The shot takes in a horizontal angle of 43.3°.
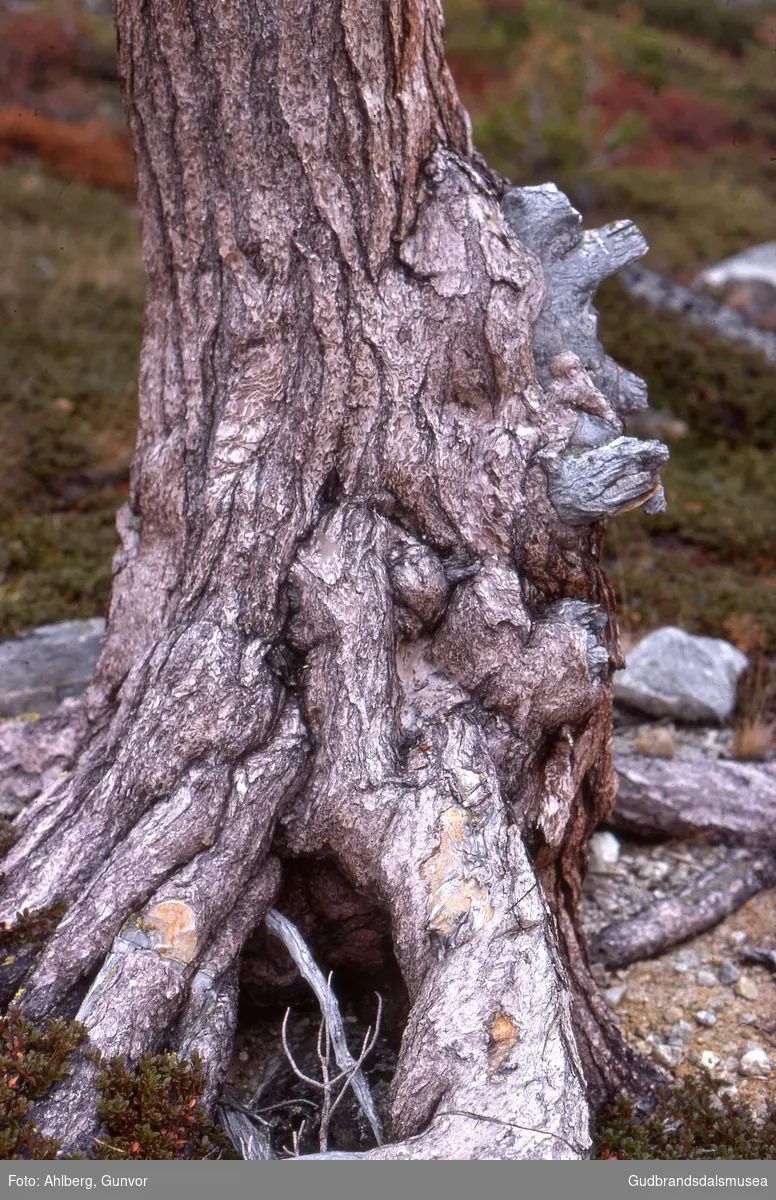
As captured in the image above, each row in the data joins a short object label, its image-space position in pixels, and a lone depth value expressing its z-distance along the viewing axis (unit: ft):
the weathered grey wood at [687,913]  14.25
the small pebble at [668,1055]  12.54
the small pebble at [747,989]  13.64
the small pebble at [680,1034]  12.87
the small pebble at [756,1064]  12.27
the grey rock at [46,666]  18.60
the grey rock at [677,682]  19.62
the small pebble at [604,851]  16.11
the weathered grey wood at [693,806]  16.55
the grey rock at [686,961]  14.24
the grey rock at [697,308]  37.17
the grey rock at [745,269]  39.96
